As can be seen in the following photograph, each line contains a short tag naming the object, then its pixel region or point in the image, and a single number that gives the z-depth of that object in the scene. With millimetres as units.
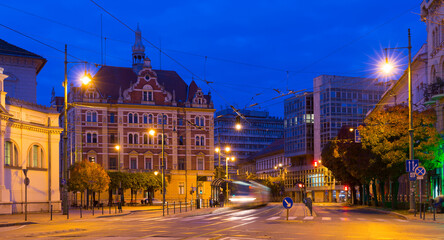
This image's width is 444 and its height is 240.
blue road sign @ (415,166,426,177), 32875
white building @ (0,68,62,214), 43094
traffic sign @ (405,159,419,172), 33906
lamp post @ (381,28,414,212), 35900
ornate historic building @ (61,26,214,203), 86688
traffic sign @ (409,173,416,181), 33781
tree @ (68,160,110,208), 60938
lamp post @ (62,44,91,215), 38934
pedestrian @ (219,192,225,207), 53531
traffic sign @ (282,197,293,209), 28662
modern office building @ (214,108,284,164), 158750
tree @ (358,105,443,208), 42281
